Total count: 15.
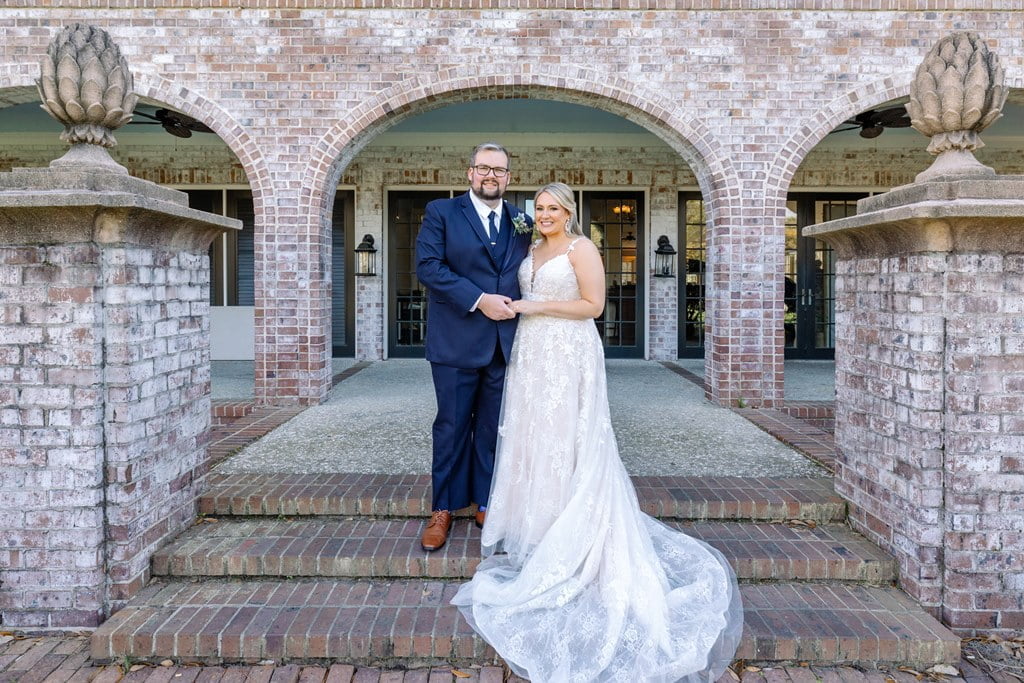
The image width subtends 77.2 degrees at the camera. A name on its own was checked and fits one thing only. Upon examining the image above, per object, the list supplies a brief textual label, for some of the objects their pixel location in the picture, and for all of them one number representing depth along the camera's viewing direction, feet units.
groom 9.25
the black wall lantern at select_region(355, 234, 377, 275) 28.84
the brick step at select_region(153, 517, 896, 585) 9.06
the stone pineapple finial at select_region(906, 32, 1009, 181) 8.51
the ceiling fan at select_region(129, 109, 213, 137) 21.45
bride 7.20
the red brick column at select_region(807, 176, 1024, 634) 8.34
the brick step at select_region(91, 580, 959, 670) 7.64
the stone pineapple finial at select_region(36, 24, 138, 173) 8.45
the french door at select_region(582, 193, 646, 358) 29.76
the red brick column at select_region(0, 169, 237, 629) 8.29
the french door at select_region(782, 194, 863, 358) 29.58
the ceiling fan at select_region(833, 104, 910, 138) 20.66
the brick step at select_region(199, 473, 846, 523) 10.46
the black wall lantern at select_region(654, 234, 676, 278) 28.91
